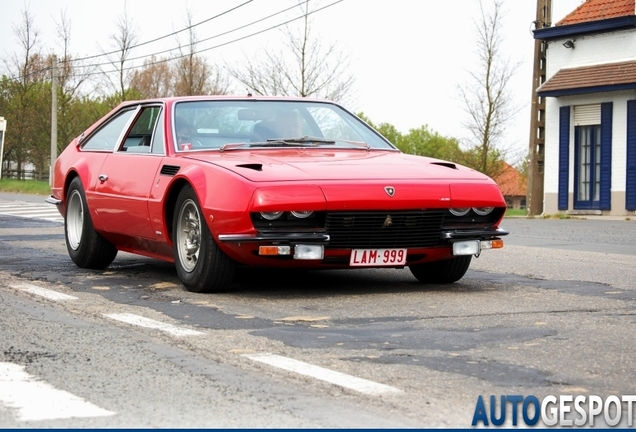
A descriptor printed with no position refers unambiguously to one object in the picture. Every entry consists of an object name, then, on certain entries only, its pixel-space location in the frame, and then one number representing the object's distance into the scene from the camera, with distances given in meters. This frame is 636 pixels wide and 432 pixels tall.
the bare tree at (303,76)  43.53
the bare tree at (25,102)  61.62
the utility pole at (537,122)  30.78
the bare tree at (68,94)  58.34
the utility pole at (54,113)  48.97
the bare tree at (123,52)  56.00
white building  27.97
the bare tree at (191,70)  54.81
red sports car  7.21
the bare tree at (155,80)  89.31
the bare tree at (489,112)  41.59
